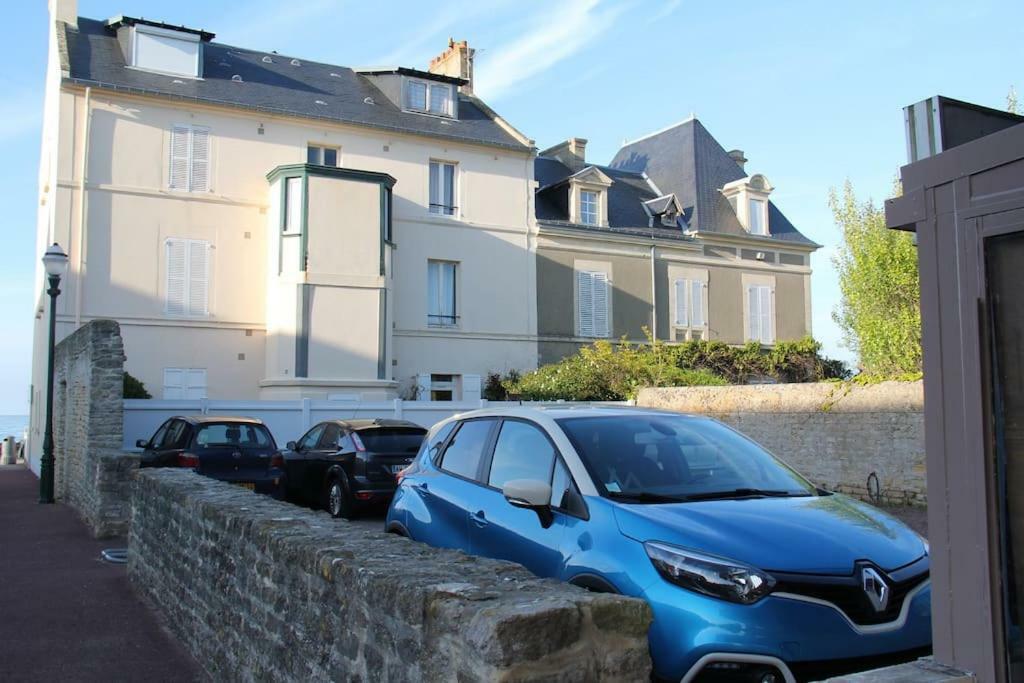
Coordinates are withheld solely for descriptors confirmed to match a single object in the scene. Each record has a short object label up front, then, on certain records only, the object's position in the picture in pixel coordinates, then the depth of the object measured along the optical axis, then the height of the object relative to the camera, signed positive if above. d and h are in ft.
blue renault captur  11.85 -2.38
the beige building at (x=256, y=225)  73.00 +14.71
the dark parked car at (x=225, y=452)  42.60 -3.12
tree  68.39 +7.66
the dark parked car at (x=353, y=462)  42.22 -3.71
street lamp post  50.39 -0.22
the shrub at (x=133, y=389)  65.67 +0.01
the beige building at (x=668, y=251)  92.89 +15.49
